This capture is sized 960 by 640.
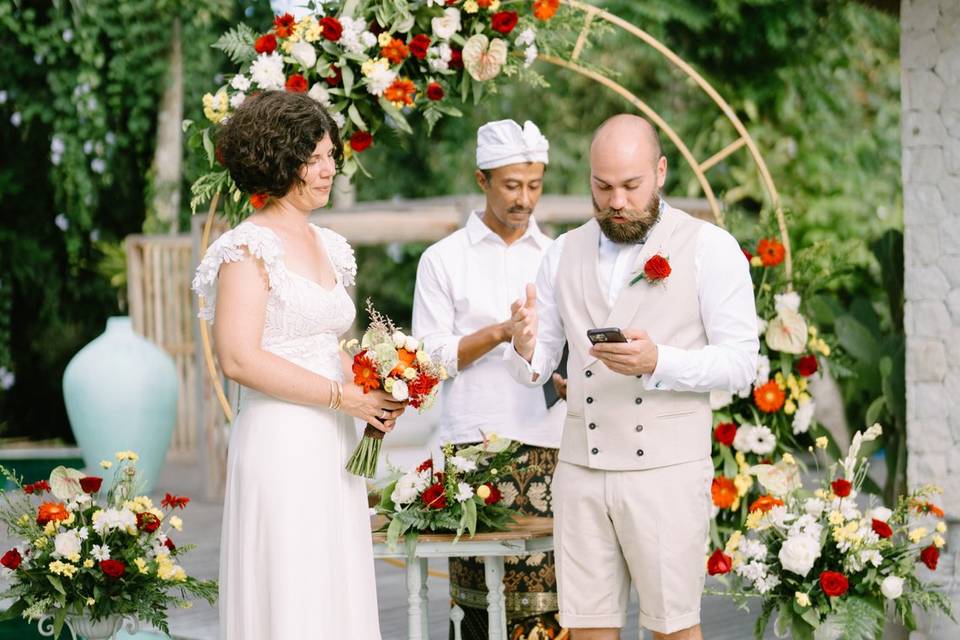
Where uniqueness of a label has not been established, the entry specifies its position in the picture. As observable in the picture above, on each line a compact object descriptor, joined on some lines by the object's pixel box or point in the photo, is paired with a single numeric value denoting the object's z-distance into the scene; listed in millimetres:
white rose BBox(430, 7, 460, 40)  5223
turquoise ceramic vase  9055
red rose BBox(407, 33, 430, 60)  5234
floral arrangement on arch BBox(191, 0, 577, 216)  5180
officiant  4434
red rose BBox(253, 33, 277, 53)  5180
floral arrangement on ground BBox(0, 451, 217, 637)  4375
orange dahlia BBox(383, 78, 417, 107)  5227
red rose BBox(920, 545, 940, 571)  4008
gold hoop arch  5473
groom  3531
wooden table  4047
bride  3418
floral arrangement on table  4113
